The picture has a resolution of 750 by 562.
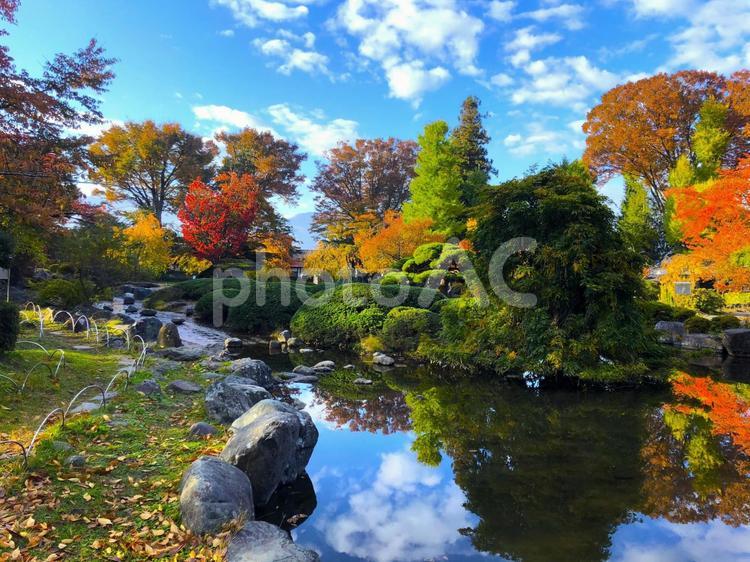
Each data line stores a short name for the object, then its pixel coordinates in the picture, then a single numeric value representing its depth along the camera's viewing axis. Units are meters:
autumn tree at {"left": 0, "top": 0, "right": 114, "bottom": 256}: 6.68
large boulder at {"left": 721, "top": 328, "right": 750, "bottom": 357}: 11.78
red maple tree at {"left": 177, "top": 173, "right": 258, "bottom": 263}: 21.59
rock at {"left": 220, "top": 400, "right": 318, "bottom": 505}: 4.03
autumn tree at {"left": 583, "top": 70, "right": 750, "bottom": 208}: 26.92
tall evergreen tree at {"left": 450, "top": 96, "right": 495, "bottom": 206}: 36.41
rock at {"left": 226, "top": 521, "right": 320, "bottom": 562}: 2.87
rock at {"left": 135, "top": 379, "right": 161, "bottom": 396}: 6.10
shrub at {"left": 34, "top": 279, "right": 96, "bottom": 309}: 12.39
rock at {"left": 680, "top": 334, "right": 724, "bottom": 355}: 12.33
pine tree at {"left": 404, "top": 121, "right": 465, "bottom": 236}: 25.80
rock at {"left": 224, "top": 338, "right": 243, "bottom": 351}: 12.45
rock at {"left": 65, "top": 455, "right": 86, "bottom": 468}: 3.76
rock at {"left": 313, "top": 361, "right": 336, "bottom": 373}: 10.04
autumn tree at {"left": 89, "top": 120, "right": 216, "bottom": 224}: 29.91
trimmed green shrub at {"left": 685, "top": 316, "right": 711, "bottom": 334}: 13.06
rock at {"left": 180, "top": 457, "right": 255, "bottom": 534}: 3.19
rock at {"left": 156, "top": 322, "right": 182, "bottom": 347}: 10.20
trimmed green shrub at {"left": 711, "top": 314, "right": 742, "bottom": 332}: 12.91
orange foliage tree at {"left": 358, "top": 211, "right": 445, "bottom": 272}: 21.72
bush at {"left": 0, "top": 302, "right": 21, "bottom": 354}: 5.66
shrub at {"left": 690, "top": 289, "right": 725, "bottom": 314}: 15.90
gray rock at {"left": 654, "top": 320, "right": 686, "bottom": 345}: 13.30
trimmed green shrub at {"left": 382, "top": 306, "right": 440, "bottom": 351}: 11.19
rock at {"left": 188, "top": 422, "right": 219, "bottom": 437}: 4.91
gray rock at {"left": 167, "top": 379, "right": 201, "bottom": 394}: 6.52
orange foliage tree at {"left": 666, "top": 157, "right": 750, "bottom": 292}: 10.56
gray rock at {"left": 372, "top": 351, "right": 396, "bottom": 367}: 10.82
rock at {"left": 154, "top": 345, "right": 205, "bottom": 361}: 8.94
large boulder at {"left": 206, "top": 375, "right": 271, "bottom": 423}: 5.47
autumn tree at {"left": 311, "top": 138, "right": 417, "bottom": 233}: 36.25
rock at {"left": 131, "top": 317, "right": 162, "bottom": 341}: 10.50
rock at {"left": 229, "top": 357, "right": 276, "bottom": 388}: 7.50
